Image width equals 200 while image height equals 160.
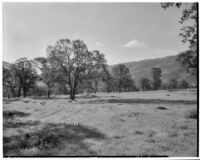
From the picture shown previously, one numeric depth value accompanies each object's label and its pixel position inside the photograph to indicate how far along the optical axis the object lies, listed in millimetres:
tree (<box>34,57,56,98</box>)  46969
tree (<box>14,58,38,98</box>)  69750
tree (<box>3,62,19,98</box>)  67656
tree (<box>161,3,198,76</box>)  13352
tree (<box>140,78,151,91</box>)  144750
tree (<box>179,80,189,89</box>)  153250
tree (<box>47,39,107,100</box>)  45500
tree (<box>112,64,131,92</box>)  101500
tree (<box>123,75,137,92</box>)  104125
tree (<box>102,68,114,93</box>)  47516
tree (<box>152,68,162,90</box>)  124312
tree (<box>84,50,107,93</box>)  46506
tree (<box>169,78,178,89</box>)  158950
